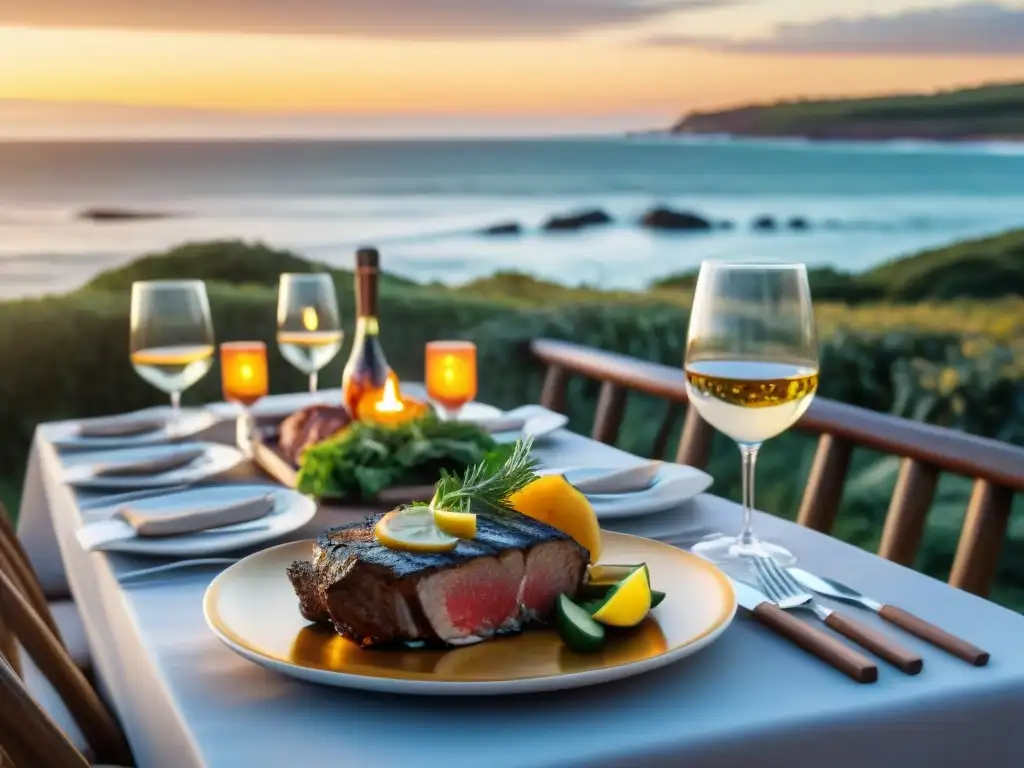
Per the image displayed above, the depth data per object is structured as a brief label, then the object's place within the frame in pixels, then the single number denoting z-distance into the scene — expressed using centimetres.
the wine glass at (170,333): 188
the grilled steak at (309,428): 172
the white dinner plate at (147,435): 194
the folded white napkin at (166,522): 125
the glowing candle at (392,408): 169
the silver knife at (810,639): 88
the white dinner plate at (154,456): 161
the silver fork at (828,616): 89
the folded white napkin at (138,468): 165
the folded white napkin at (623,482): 140
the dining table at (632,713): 77
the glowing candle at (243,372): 195
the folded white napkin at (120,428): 200
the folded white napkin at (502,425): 189
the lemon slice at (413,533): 88
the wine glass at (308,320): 212
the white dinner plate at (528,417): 188
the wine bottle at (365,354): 187
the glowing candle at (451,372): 190
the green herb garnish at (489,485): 97
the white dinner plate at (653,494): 134
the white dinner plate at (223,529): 123
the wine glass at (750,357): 112
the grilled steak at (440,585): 86
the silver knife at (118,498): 152
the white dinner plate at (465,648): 80
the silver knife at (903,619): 91
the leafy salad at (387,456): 148
